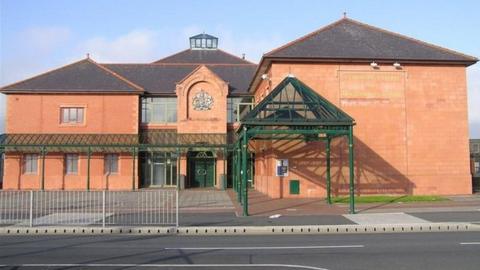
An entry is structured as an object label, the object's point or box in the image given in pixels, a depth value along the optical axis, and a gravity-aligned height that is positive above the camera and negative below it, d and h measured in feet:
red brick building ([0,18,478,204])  93.86 +9.95
